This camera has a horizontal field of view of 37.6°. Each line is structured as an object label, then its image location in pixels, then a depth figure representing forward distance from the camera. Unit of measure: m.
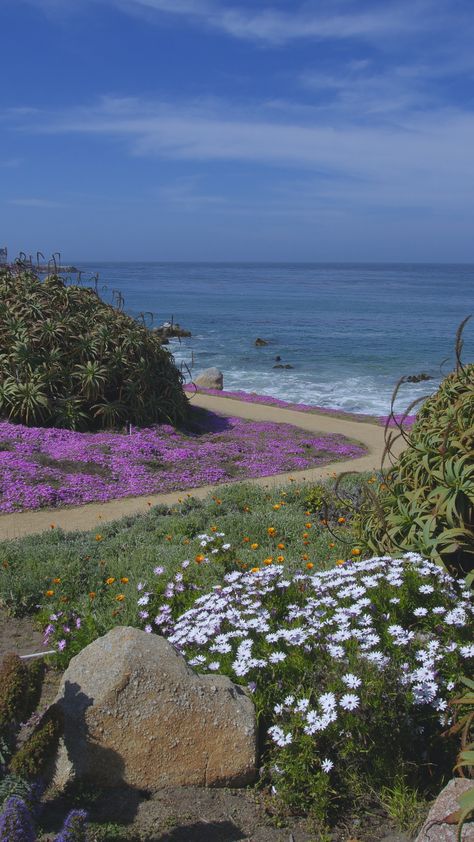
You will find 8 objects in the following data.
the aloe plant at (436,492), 4.14
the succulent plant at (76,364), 13.59
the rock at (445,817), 2.26
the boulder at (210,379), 25.28
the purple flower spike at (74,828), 2.41
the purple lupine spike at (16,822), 2.26
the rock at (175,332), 37.86
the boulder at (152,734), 3.26
